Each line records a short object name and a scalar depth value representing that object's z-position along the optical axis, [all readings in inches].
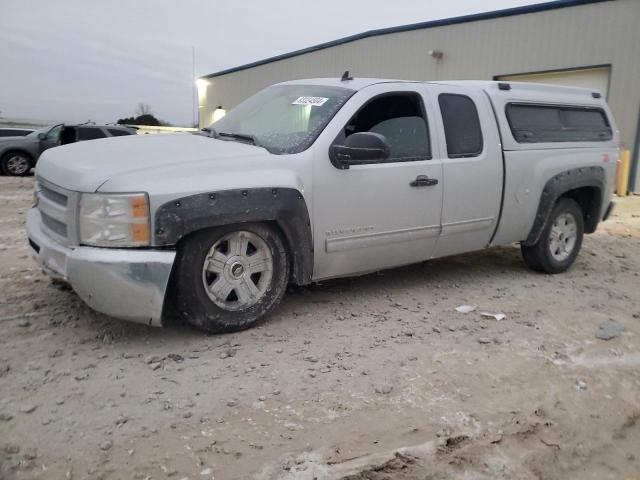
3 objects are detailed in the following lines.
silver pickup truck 132.8
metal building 500.1
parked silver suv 604.7
